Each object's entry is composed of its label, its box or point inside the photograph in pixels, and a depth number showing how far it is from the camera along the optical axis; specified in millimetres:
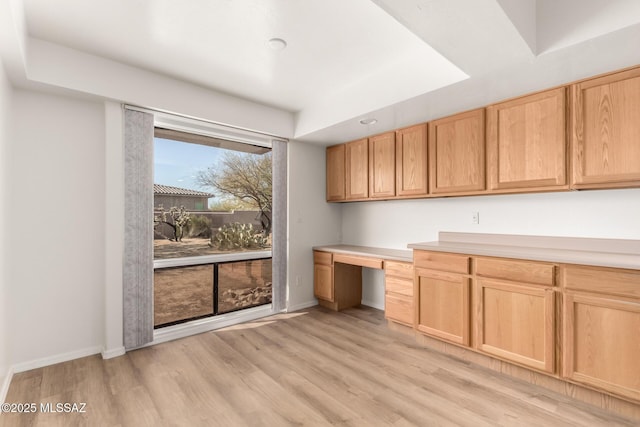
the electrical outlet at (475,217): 3223
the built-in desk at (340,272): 3781
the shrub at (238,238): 3713
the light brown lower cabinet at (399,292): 3223
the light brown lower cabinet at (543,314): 1949
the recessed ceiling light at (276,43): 2350
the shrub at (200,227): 3488
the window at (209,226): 3320
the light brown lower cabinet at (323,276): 4098
